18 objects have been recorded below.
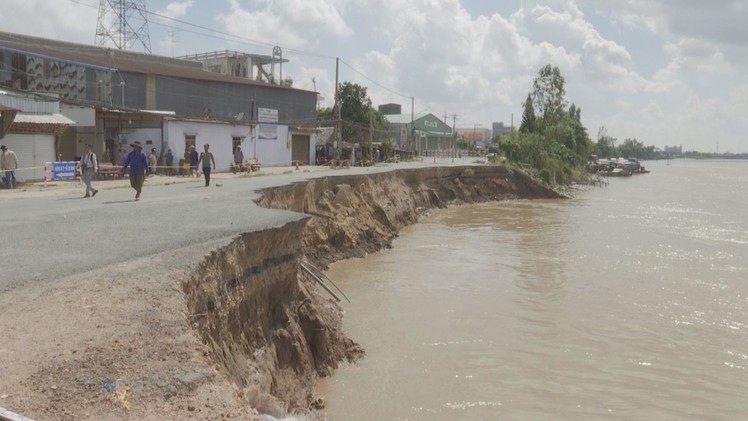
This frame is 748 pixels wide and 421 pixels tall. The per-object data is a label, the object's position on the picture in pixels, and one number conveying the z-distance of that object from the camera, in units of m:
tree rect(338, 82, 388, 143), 58.12
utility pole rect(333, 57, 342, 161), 41.00
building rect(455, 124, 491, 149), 142.59
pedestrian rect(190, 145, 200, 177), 29.14
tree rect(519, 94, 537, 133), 63.47
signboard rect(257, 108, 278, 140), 39.22
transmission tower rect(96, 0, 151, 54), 39.84
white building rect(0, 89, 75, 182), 22.28
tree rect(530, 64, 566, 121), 59.09
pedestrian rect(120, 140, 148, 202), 15.93
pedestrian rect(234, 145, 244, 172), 33.85
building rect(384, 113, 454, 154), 79.66
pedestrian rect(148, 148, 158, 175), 28.85
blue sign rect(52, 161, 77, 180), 23.34
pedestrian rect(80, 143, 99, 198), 17.39
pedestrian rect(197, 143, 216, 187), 21.17
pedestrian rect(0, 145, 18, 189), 20.16
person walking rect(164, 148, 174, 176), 30.52
